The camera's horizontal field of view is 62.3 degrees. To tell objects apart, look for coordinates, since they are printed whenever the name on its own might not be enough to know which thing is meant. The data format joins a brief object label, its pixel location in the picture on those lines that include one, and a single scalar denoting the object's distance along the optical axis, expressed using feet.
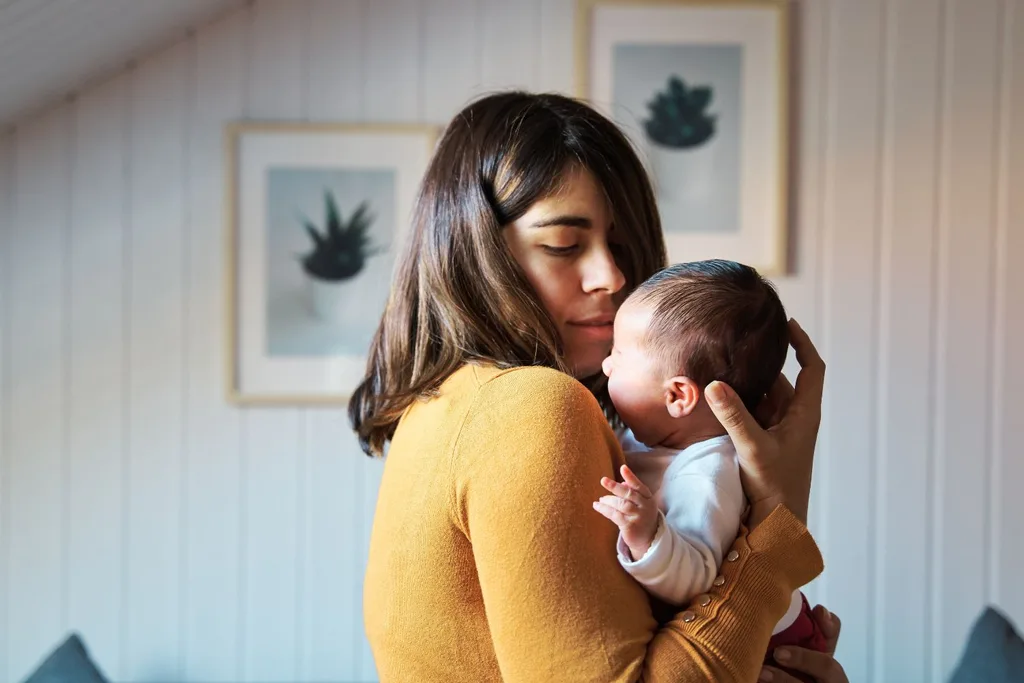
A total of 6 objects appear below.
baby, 3.02
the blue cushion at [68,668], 5.96
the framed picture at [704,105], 7.39
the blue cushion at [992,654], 5.89
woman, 2.36
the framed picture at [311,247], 7.39
